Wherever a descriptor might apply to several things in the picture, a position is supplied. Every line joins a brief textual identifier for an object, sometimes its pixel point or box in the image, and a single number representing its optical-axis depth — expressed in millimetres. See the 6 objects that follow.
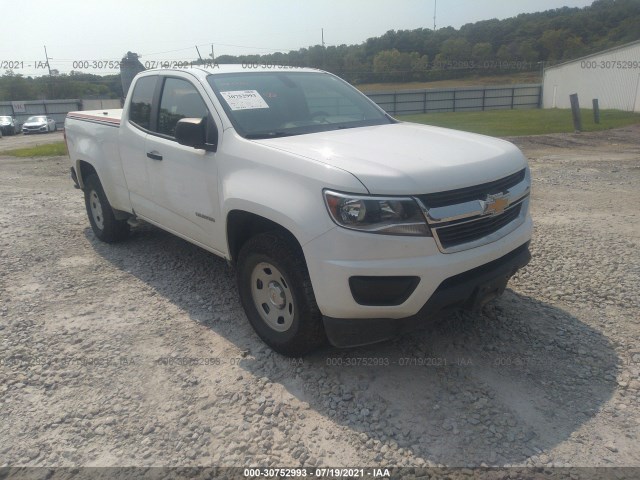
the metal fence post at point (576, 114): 16781
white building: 29250
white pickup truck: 2660
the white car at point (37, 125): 33375
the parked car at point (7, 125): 33469
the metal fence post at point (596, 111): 19750
